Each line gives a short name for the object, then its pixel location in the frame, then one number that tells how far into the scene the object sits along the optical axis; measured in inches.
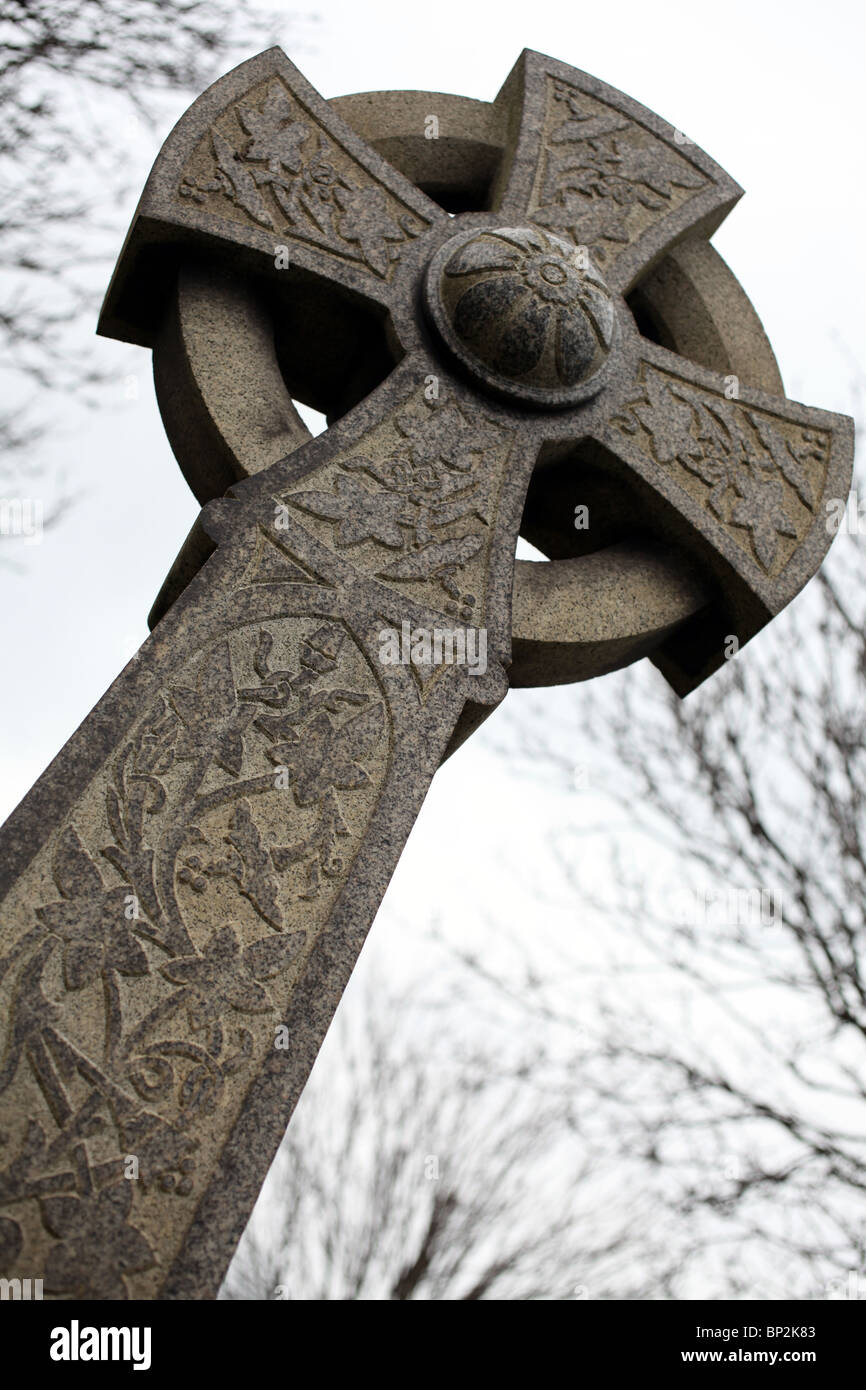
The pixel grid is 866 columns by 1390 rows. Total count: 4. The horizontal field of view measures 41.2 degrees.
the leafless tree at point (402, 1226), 271.3
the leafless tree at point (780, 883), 193.3
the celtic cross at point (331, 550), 70.2
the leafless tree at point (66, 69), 162.4
